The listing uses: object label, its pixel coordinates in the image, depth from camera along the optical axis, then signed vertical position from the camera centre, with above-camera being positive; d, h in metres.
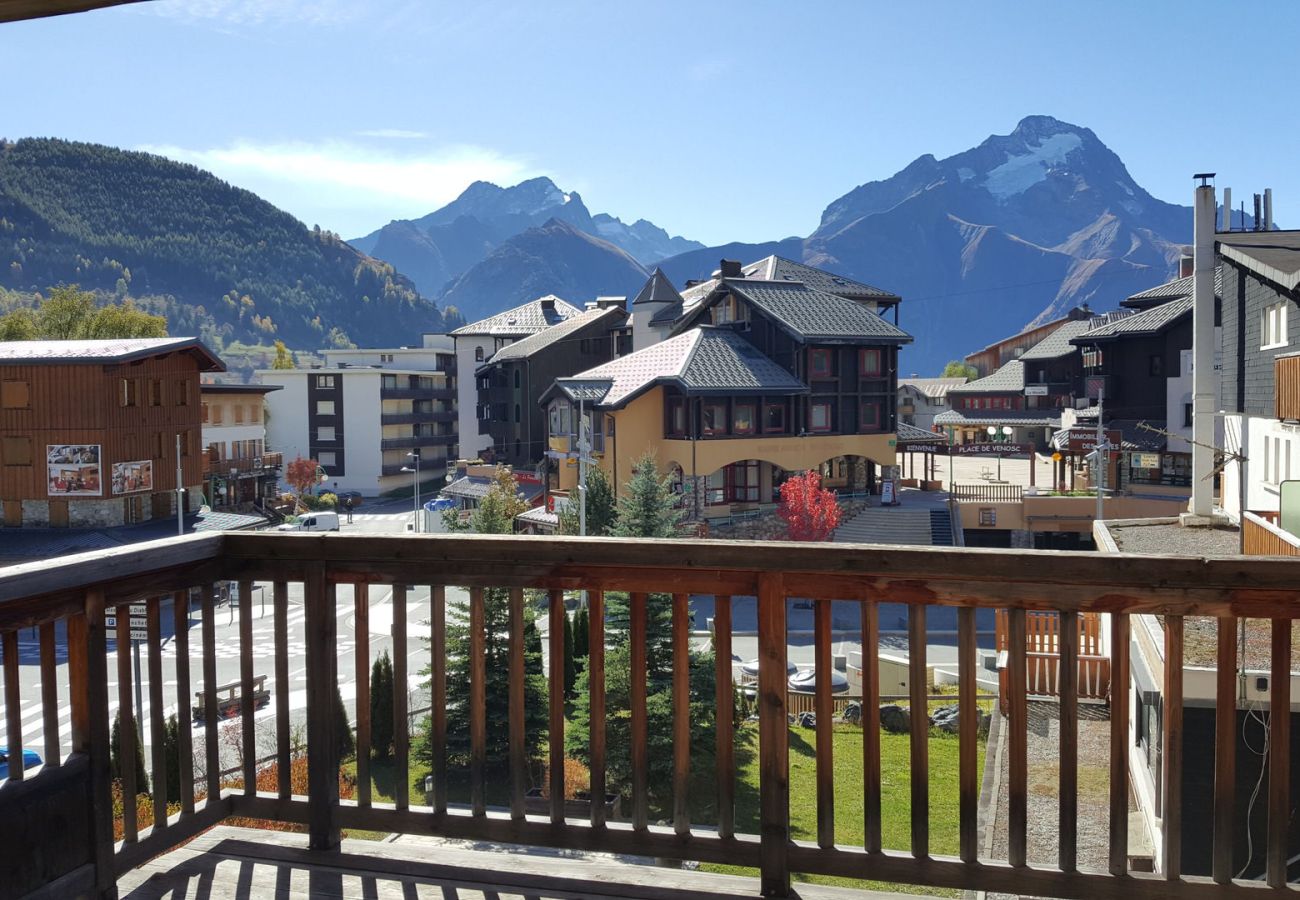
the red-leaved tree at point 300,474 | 67.25 -2.58
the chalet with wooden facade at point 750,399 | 43.41 +1.17
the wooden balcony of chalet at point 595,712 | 3.11 -0.88
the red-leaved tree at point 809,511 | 39.75 -3.09
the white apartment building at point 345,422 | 76.44 +0.72
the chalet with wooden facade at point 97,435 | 34.69 +0.00
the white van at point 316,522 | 48.44 -4.05
